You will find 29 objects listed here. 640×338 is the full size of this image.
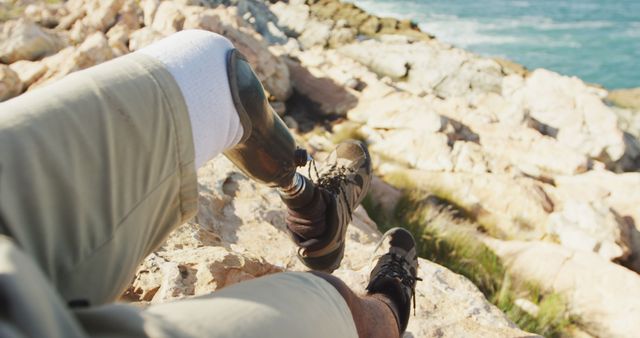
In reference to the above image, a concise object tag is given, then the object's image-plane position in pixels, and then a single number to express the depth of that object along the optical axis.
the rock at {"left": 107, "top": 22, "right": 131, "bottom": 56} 6.14
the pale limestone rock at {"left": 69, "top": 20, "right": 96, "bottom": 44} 6.96
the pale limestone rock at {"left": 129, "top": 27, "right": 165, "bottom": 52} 6.28
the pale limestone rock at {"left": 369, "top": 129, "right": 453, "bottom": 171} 5.87
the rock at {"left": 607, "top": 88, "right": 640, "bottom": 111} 14.22
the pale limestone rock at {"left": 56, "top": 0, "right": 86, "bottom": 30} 7.65
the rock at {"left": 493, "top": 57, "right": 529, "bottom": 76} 13.40
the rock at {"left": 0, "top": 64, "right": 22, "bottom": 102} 4.85
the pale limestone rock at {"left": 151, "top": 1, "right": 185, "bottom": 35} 7.18
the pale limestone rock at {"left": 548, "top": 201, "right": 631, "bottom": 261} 4.32
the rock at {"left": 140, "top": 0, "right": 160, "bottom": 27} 7.60
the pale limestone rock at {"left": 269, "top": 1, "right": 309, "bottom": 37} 17.05
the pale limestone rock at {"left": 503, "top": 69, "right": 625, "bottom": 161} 8.84
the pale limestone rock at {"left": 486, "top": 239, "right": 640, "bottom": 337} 3.27
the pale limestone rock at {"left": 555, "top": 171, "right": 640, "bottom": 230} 5.26
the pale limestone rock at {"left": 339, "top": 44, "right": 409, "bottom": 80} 12.61
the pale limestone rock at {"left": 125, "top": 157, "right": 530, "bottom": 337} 1.92
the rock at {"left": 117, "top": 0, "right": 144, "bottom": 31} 7.39
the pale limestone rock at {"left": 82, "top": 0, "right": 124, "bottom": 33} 7.30
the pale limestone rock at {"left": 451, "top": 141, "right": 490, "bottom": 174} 5.68
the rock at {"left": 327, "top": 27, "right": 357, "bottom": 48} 15.27
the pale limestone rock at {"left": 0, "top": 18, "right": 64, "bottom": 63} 5.91
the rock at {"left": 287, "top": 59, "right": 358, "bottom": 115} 7.87
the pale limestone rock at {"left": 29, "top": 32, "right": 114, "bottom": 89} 5.26
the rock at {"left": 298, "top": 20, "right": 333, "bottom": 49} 15.54
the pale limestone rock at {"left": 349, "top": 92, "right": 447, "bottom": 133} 6.69
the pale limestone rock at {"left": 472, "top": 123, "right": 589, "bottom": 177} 6.25
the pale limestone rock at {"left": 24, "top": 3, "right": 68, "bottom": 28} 7.74
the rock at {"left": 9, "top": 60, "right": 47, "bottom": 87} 5.23
